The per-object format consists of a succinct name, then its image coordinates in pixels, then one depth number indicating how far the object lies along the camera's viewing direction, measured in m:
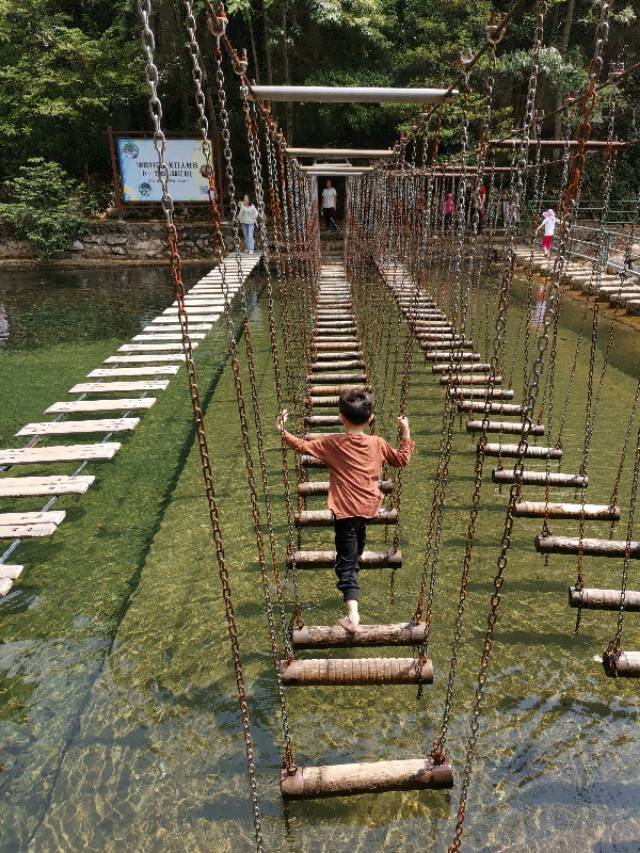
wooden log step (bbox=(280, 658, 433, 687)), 2.62
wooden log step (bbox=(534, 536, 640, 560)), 3.51
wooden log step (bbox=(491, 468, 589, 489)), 4.15
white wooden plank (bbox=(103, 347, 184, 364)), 7.08
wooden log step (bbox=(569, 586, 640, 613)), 3.08
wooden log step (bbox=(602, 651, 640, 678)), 2.72
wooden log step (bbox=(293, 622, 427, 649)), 2.81
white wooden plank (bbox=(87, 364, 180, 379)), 6.66
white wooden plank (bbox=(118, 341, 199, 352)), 7.55
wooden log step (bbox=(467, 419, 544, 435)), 4.91
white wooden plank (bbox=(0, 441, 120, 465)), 4.78
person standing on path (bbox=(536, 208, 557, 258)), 13.82
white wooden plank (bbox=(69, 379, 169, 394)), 6.29
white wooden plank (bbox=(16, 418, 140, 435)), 5.33
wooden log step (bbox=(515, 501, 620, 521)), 3.85
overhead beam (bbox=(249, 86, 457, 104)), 3.68
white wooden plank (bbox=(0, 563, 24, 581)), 3.52
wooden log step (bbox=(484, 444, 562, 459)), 4.48
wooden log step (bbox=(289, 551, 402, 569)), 3.30
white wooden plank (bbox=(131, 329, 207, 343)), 7.91
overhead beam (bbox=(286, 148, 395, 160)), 7.57
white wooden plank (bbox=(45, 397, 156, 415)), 5.73
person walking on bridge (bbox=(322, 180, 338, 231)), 17.97
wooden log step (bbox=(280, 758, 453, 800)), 2.26
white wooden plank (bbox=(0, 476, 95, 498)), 4.32
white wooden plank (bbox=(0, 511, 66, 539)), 3.87
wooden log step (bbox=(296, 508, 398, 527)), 3.53
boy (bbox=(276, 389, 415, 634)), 2.90
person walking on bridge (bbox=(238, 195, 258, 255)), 15.02
